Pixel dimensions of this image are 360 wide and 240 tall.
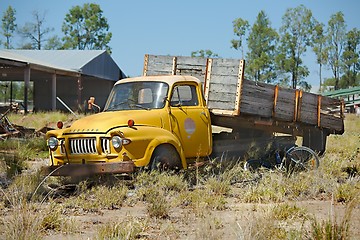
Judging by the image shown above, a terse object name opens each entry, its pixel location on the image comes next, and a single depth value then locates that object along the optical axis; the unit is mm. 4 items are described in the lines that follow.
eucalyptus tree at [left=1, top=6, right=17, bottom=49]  75812
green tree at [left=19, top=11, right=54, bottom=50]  71750
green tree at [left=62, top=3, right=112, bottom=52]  72000
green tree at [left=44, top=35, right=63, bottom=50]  74762
